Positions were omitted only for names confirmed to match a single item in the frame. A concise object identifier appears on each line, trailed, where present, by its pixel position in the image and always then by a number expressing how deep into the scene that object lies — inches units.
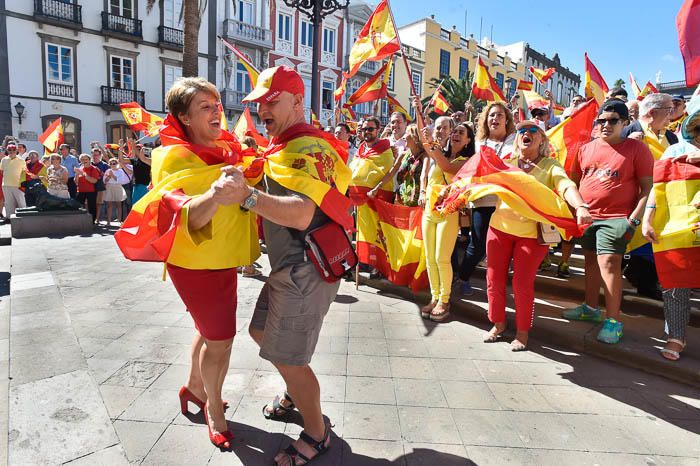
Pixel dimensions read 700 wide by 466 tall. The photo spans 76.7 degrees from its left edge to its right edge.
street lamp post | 301.0
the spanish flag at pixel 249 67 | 227.3
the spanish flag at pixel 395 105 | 302.1
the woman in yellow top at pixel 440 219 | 179.9
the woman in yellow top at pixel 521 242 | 150.6
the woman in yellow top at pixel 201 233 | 83.0
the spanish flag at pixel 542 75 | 445.4
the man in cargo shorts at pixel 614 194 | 147.8
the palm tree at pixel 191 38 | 409.1
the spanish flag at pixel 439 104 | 389.4
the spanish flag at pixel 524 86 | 355.6
